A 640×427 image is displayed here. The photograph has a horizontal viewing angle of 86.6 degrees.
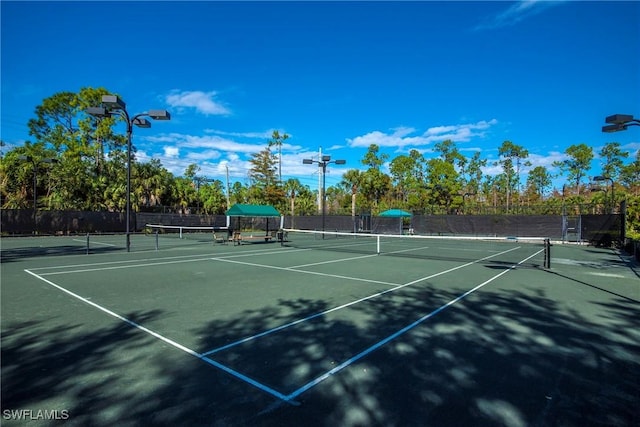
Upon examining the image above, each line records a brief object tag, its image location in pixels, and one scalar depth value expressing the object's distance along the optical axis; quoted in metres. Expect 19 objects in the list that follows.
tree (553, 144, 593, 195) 59.28
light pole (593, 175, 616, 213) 24.64
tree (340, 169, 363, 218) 51.56
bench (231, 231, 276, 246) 20.91
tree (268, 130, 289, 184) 64.69
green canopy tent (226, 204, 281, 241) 22.03
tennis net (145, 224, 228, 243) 33.32
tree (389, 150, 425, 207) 61.41
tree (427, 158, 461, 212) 49.66
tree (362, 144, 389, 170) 59.62
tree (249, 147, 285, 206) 57.17
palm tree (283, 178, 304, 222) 57.77
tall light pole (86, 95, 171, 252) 13.15
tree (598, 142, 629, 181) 56.88
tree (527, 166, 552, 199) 69.56
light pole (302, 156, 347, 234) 22.69
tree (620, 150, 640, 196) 52.94
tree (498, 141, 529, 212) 61.94
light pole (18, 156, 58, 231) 26.41
